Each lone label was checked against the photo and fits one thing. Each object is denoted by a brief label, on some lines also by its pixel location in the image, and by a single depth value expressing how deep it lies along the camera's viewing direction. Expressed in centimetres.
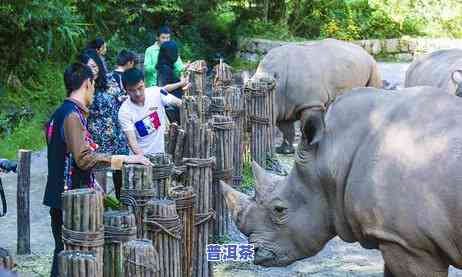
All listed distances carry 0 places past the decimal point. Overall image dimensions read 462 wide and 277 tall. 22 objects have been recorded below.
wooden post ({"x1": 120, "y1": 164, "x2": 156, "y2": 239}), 498
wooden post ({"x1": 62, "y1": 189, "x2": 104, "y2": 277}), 426
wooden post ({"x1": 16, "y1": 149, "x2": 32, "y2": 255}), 695
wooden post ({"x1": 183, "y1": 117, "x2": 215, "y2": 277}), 585
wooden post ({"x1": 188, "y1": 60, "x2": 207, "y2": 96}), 988
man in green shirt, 1024
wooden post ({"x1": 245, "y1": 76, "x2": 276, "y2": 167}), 921
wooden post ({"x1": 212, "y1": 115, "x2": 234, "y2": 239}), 691
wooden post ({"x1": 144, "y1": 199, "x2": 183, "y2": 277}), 489
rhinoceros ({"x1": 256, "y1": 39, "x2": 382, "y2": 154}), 1020
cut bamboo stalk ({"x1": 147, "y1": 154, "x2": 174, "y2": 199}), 543
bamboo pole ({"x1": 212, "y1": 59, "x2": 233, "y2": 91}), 1008
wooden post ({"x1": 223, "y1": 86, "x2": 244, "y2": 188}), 810
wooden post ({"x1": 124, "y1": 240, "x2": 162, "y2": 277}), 403
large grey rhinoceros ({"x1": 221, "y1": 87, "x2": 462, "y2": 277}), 425
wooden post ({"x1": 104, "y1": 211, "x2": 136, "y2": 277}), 459
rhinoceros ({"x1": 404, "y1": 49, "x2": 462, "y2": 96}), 956
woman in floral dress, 719
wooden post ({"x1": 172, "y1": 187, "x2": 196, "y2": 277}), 548
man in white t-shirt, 666
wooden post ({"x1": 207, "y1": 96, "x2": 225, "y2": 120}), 817
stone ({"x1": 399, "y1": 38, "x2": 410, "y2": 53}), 1983
